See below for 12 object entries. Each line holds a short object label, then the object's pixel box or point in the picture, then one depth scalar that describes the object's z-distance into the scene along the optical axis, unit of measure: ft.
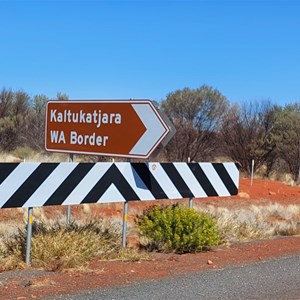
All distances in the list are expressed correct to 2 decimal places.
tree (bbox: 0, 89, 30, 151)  130.21
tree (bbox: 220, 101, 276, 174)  130.11
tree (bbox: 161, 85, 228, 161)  122.11
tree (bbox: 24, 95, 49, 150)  121.90
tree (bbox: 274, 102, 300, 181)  130.31
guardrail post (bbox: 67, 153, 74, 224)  33.85
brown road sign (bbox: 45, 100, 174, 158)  32.01
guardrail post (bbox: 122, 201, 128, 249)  31.30
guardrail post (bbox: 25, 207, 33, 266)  26.78
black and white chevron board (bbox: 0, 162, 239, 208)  26.37
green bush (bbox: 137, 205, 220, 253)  31.71
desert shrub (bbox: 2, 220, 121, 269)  27.17
